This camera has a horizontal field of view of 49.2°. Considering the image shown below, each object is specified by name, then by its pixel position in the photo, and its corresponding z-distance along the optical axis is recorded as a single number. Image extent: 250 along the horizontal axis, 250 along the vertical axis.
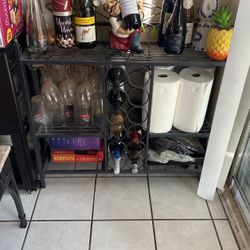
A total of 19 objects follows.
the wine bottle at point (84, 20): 1.08
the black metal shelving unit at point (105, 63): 1.06
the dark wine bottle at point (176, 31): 1.09
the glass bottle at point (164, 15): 1.15
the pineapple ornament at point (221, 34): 1.03
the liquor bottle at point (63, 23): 1.06
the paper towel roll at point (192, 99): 1.16
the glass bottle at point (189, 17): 1.14
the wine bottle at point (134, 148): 1.32
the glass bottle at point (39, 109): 1.26
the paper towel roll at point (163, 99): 1.15
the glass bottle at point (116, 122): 1.28
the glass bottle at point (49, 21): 1.17
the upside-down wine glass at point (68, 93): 1.27
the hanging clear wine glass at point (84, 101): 1.26
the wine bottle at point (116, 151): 1.32
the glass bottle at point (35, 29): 1.12
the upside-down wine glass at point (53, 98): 1.26
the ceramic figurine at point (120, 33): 1.07
